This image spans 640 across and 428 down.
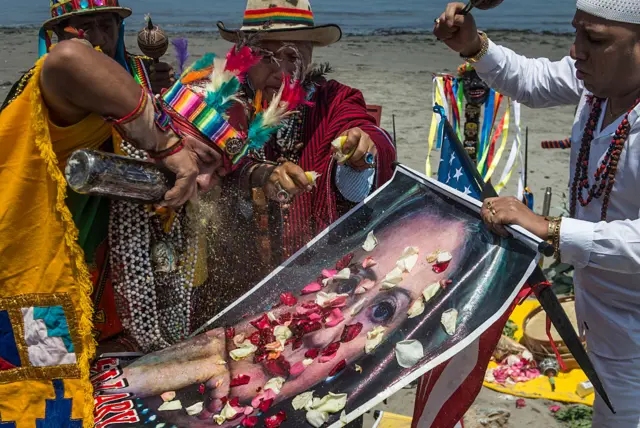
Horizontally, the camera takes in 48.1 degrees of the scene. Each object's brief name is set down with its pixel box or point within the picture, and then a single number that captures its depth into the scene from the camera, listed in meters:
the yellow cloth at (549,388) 4.05
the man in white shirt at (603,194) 2.19
